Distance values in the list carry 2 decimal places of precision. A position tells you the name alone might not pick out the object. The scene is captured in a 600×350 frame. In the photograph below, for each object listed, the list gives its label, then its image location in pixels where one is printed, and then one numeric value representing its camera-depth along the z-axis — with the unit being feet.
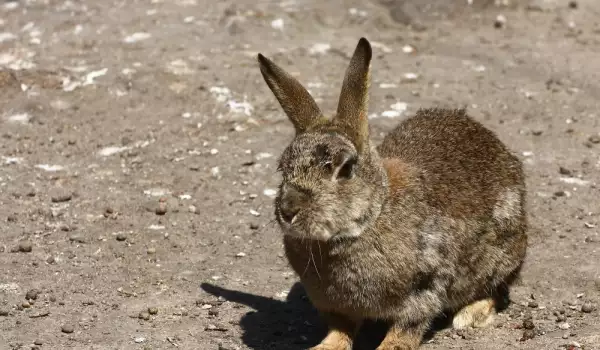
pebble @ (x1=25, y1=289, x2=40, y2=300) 44.91
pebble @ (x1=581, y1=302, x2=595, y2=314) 43.91
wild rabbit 37.47
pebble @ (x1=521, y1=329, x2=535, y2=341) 41.77
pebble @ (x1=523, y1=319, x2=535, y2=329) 42.88
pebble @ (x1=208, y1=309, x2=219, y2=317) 44.27
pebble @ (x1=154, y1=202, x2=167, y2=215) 53.42
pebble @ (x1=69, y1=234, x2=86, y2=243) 50.75
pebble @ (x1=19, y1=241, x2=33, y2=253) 49.19
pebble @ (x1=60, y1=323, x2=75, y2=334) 42.17
